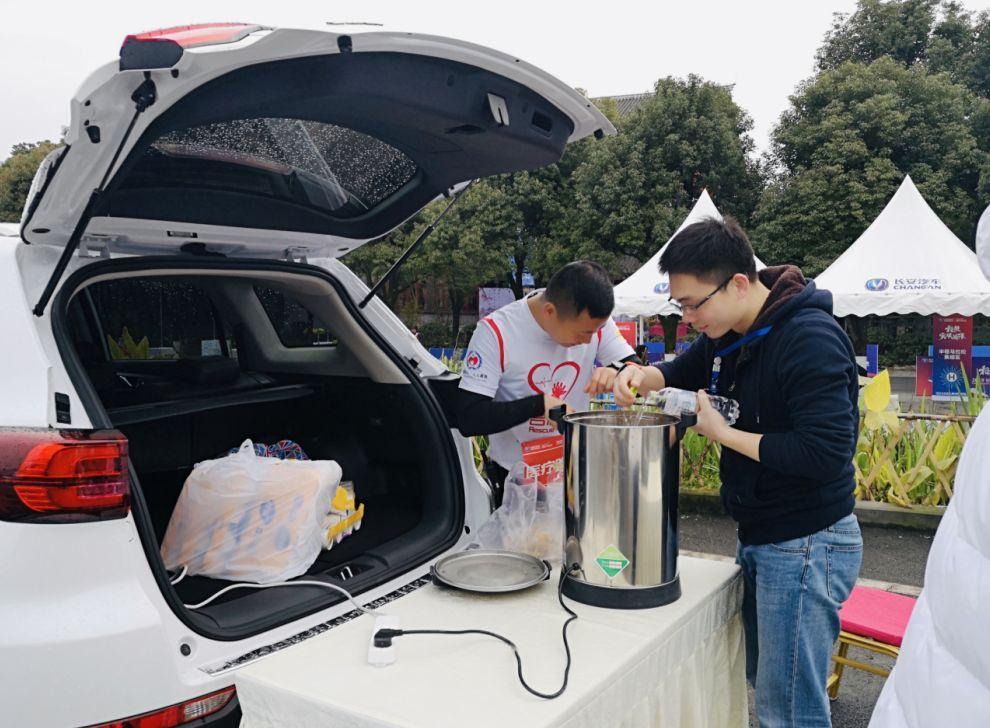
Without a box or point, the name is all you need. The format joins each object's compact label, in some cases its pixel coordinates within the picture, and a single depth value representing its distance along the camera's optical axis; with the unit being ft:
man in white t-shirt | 8.23
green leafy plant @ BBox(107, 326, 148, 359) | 9.74
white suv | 4.77
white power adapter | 4.64
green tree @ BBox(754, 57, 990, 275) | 60.23
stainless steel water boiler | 5.42
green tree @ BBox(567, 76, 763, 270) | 65.51
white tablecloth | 4.16
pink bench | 8.52
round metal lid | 5.84
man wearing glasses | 5.63
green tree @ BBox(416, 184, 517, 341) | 73.15
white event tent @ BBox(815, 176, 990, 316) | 35.29
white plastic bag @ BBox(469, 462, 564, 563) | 6.77
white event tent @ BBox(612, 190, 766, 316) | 40.11
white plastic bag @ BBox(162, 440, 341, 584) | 6.98
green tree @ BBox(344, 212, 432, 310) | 73.56
